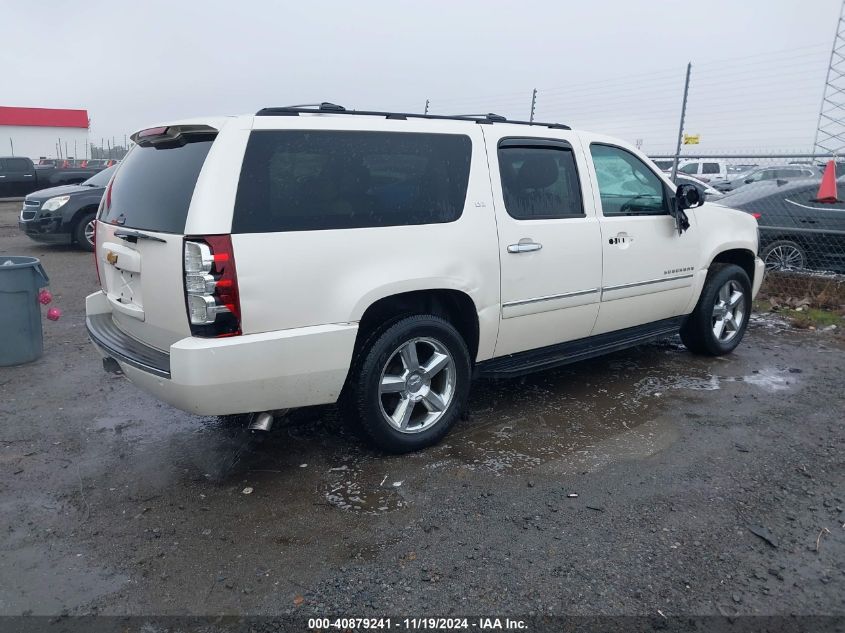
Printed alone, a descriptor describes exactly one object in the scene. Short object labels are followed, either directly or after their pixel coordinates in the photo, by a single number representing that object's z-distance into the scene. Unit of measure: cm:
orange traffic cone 830
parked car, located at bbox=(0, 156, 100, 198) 2084
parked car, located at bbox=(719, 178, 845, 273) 849
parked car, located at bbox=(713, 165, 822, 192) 1996
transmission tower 2670
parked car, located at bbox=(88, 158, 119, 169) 2968
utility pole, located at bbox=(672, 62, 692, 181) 1063
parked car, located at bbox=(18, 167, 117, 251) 1150
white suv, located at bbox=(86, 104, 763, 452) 330
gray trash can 559
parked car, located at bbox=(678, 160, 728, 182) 2541
